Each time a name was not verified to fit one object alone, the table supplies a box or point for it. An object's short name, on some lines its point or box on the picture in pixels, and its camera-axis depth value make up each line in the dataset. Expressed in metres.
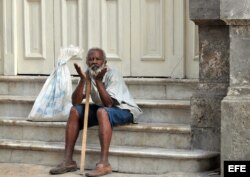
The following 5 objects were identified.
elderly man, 9.60
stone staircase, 9.62
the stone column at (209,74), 9.53
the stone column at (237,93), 9.00
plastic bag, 10.50
